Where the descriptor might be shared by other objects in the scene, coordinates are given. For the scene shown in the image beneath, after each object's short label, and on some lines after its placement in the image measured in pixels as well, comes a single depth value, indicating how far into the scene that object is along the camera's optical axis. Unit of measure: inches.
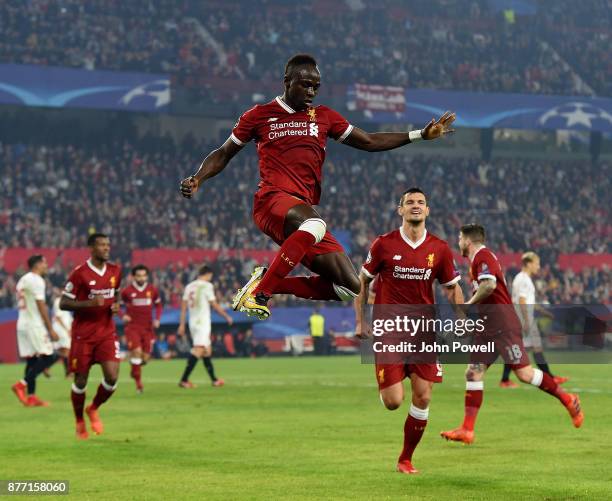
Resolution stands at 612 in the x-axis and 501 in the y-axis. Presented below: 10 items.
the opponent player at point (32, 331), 725.3
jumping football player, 312.2
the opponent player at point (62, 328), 919.0
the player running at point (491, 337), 484.4
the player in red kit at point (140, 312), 844.6
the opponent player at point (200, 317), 874.1
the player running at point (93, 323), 541.0
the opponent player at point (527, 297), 723.0
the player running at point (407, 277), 402.6
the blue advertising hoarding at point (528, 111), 1969.7
